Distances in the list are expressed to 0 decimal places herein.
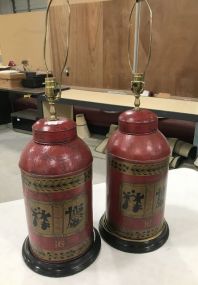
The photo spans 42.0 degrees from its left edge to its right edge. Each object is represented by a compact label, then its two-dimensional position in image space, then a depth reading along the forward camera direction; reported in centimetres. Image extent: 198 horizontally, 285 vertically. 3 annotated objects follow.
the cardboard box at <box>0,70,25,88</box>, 251
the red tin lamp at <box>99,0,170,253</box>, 50
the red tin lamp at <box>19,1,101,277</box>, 44
